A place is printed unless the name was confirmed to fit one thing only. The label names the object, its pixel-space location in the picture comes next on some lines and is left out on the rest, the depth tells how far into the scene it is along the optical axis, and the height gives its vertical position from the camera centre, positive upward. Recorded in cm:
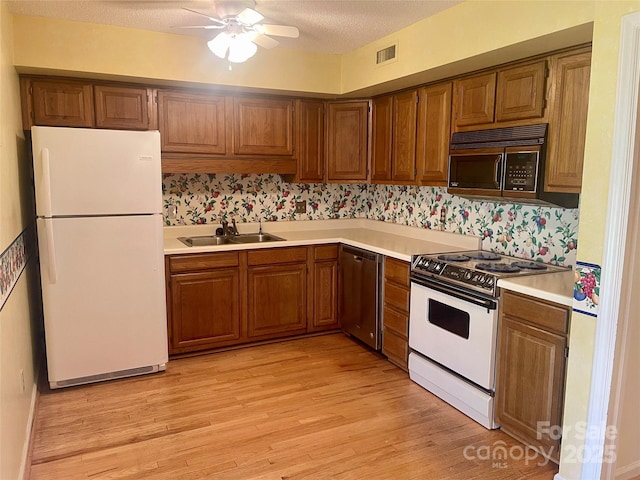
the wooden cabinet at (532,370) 235 -96
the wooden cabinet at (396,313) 344 -97
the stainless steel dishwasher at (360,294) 376 -93
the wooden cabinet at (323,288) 417 -94
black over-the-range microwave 267 +10
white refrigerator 303 -47
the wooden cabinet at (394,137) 374 +37
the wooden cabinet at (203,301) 365 -95
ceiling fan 262 +86
